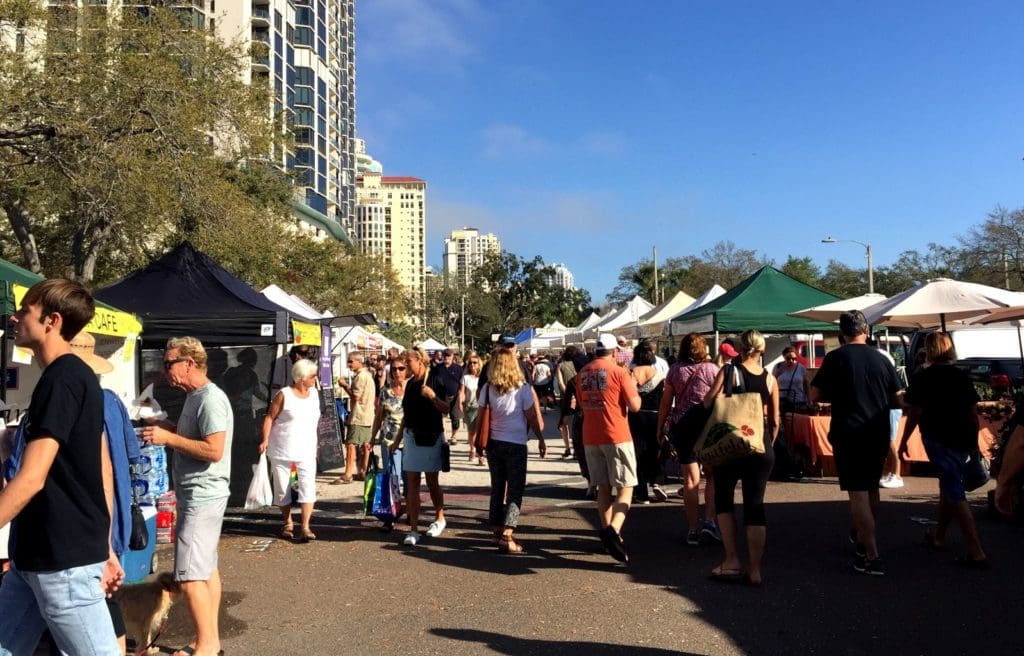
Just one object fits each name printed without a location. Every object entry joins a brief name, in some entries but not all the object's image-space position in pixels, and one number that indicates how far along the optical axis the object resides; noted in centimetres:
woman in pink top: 721
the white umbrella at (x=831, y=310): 1327
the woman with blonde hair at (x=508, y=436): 716
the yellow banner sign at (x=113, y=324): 705
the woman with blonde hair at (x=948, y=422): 618
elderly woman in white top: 768
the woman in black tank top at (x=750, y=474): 583
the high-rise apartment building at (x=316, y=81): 8200
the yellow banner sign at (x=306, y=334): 1074
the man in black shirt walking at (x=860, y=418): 601
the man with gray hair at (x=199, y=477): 440
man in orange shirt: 657
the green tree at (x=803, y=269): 6975
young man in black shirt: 263
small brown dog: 453
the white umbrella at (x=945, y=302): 1084
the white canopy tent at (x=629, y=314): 2518
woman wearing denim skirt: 751
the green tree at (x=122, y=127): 1414
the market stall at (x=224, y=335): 940
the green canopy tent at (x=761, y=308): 1430
